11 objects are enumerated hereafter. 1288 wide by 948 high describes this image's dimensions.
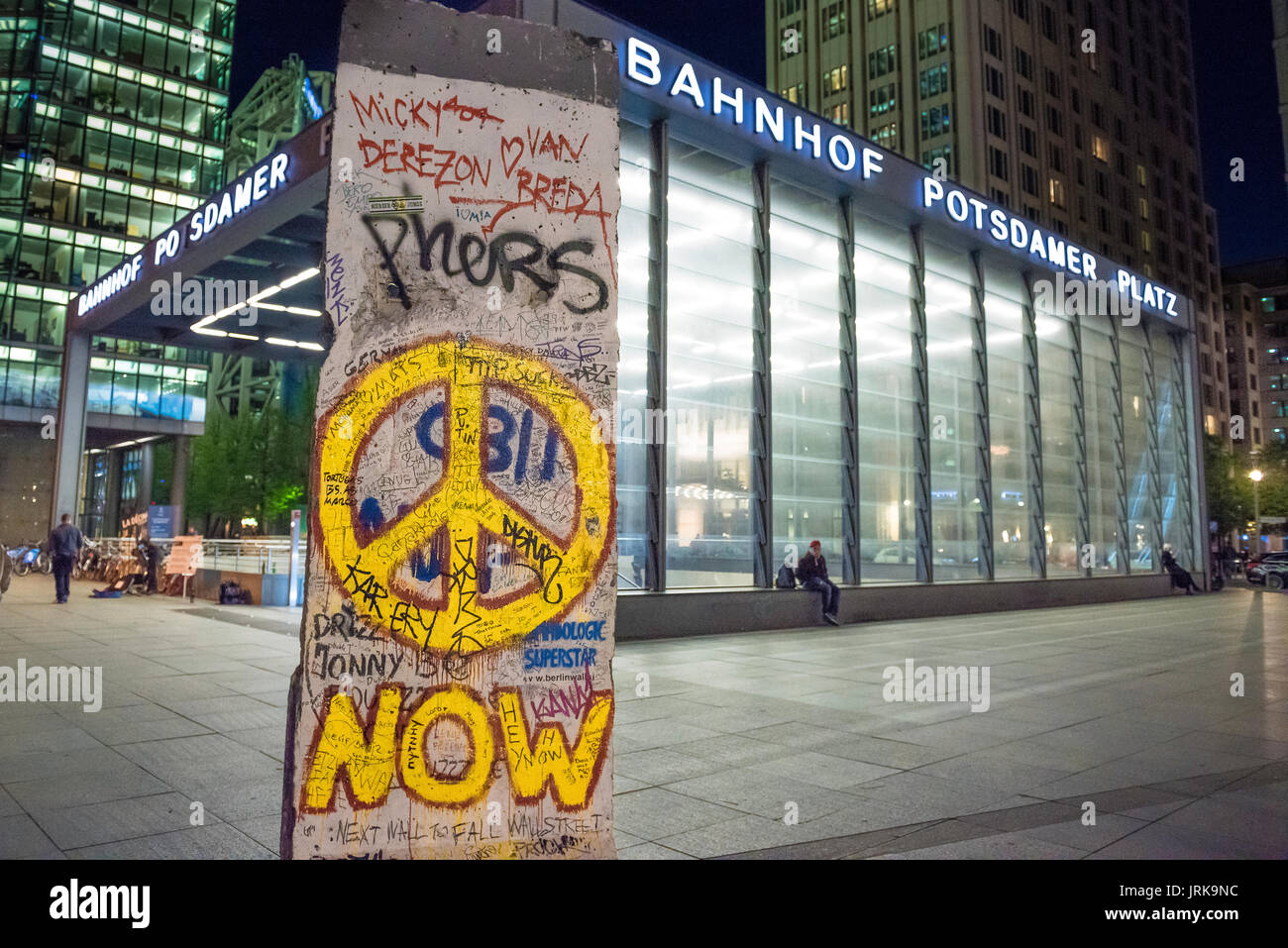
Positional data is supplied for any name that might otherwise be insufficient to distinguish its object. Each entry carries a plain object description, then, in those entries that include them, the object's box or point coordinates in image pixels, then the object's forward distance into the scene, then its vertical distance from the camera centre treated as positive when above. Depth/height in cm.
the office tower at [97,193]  5112 +2345
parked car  3236 -67
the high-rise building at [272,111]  9319 +4944
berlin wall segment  345 +39
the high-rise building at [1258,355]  9219 +2062
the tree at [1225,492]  5612 +364
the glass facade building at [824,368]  1482 +395
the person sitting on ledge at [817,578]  1638 -44
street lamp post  4373 +352
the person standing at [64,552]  1859 +24
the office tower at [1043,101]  5922 +3296
